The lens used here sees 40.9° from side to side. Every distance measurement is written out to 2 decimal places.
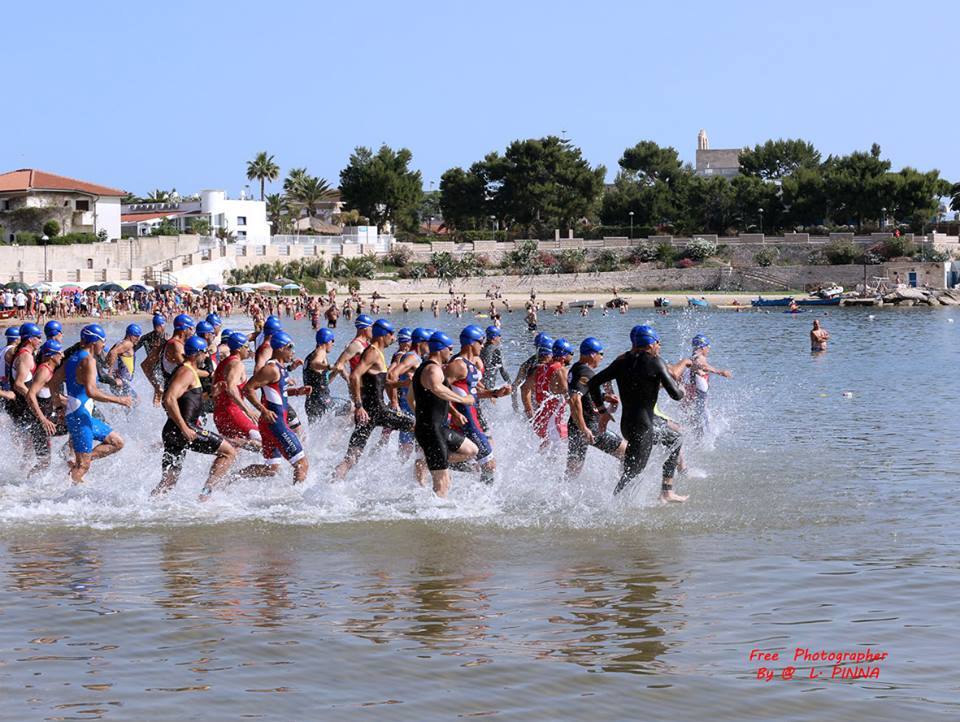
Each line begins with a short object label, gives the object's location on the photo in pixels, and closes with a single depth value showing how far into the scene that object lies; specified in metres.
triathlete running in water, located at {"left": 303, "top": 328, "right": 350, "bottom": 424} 15.20
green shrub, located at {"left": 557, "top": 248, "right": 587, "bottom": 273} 98.38
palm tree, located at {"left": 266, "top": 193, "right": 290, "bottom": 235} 121.61
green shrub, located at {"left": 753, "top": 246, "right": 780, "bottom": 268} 96.44
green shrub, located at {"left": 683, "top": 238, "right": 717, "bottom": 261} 98.44
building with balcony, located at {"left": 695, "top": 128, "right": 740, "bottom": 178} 188.75
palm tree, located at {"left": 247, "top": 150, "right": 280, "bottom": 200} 124.12
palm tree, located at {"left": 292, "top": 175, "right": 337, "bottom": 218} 124.38
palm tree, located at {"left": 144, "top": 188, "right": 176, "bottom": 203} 145.88
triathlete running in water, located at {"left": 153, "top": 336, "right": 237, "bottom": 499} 11.81
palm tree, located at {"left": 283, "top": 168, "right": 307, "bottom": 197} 126.00
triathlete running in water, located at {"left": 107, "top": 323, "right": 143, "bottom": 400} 17.33
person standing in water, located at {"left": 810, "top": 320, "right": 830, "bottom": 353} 39.62
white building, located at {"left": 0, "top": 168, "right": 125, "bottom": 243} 90.06
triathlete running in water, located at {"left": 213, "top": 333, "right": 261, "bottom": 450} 12.02
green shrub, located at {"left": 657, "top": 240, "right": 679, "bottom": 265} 98.69
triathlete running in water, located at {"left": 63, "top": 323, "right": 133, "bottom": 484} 12.62
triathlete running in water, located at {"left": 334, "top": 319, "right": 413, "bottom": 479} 13.34
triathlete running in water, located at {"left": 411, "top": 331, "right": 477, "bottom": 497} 11.70
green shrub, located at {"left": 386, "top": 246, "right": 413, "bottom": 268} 98.19
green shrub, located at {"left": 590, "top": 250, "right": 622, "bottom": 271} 98.56
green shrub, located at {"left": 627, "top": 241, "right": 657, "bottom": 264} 99.50
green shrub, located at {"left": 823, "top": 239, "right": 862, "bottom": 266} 94.56
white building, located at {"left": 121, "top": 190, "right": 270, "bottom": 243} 104.62
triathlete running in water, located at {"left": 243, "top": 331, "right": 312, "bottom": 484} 12.04
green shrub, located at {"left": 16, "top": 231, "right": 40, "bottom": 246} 80.51
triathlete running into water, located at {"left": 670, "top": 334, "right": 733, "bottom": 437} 16.08
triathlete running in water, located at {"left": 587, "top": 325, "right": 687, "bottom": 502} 11.60
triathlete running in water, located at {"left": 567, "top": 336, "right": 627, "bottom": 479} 12.23
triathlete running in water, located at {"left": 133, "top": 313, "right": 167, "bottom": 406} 16.95
